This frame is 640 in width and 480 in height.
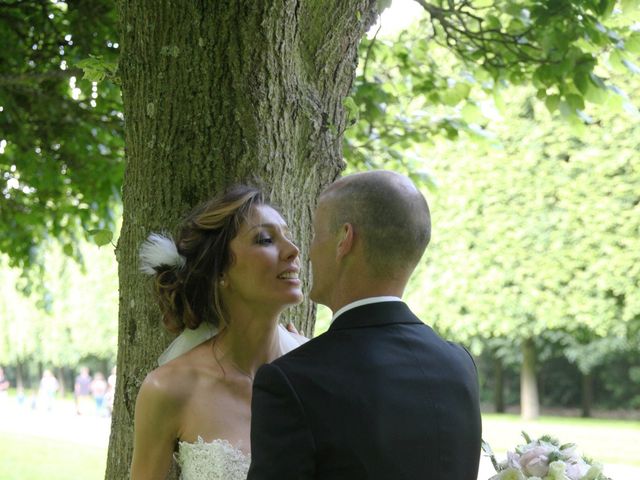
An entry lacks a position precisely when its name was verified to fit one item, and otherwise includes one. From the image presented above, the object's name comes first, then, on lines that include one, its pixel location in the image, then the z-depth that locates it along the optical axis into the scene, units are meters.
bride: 3.16
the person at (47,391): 35.66
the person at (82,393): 35.97
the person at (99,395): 32.47
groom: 2.29
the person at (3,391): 45.54
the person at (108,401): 33.09
